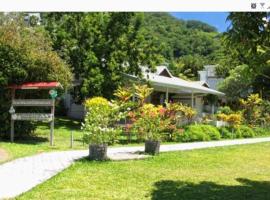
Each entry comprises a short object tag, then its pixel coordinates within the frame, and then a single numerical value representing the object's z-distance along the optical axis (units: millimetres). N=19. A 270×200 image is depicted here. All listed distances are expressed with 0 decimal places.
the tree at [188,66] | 64312
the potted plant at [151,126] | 15094
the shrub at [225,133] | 25100
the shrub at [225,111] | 33956
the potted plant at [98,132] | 12992
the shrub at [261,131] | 29197
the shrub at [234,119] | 26234
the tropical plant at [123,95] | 21353
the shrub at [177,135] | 21219
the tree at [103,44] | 26688
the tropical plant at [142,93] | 20406
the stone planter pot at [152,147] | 15039
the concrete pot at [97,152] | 12961
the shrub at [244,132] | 26281
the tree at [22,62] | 17156
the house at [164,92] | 30391
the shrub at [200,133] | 21798
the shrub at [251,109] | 30578
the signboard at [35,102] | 16938
